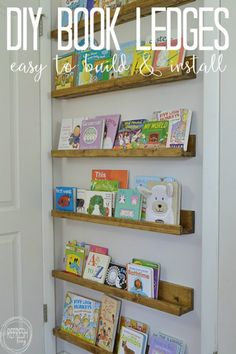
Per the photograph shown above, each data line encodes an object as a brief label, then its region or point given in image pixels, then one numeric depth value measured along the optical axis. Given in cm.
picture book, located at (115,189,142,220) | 173
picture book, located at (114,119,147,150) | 175
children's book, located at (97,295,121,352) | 186
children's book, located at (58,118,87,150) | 205
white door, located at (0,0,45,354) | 198
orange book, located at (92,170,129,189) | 186
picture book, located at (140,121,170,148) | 164
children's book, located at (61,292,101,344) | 197
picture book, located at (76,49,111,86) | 190
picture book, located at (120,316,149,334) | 180
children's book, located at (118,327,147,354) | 176
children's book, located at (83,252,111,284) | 193
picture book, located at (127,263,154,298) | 170
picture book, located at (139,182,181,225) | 161
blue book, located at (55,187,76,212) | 206
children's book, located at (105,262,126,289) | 183
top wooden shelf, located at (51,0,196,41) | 163
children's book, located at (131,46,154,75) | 167
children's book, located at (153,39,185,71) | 157
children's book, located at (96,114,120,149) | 186
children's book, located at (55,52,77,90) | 204
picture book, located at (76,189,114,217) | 187
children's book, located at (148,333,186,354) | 165
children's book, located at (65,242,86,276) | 206
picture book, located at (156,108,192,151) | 157
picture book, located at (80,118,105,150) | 190
